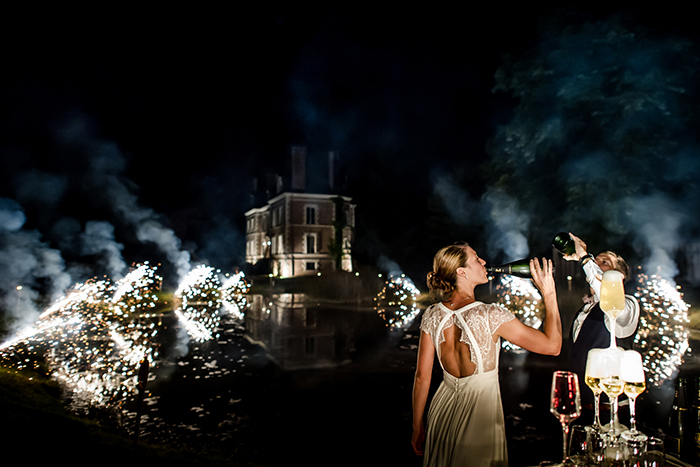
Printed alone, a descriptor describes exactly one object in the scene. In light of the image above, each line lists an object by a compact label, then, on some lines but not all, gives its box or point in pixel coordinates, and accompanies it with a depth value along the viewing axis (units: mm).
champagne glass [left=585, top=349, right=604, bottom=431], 2316
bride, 2758
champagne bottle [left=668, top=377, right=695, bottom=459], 2738
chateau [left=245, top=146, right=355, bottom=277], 42125
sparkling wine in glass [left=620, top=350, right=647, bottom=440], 2223
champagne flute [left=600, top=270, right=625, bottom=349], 2389
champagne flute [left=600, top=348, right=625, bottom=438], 2264
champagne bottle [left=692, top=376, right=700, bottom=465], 2676
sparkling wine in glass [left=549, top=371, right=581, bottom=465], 2414
